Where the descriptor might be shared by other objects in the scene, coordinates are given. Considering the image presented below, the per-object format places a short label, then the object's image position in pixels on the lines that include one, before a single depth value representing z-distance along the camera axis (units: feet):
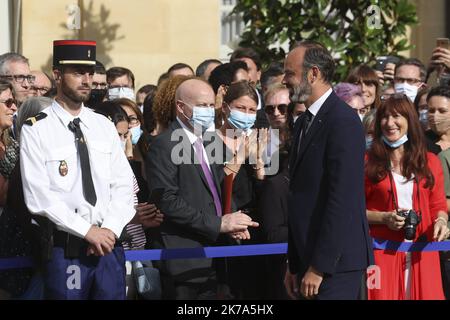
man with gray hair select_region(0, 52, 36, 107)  45.29
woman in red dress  38.69
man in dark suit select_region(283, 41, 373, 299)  30.42
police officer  32.82
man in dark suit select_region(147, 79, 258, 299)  36.50
